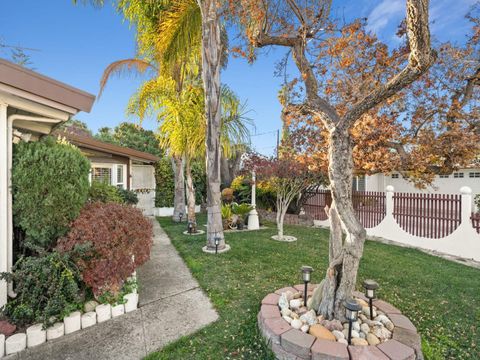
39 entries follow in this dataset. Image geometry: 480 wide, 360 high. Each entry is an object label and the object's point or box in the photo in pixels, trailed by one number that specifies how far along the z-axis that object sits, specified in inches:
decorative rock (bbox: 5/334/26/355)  107.1
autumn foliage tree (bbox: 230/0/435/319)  98.0
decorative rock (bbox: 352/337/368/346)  99.7
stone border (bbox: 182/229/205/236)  331.0
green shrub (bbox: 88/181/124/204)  222.2
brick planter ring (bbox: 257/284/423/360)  91.5
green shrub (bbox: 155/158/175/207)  523.8
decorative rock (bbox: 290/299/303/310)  129.4
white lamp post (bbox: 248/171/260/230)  390.6
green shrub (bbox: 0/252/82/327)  117.8
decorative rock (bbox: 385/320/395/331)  110.8
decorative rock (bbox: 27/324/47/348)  111.5
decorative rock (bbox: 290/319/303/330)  111.0
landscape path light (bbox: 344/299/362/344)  98.6
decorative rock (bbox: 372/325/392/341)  105.1
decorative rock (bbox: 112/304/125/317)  135.3
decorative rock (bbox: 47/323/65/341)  116.1
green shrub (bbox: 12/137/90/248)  131.8
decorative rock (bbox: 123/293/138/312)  140.2
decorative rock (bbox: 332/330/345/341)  104.5
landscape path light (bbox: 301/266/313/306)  131.2
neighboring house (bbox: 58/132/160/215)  396.7
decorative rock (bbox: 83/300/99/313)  132.4
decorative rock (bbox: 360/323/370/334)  109.1
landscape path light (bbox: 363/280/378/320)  117.3
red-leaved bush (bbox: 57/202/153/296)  130.7
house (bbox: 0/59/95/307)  118.0
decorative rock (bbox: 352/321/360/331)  110.4
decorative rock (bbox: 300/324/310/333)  109.1
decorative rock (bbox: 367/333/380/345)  101.6
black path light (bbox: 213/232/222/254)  247.2
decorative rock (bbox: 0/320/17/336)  111.4
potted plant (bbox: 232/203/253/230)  418.0
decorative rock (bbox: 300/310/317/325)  114.1
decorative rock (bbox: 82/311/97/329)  125.8
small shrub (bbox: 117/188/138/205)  380.8
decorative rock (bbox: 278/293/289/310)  127.3
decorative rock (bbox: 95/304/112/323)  130.6
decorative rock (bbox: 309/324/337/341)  103.0
